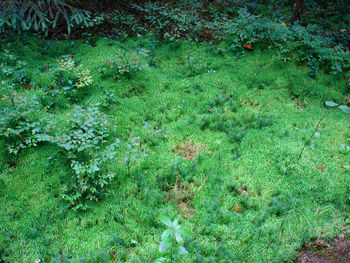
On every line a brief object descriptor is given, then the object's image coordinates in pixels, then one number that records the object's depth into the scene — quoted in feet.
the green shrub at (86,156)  9.54
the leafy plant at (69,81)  14.42
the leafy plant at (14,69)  14.87
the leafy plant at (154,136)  12.44
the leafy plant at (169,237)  5.93
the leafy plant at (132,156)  10.59
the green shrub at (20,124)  10.80
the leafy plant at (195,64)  18.12
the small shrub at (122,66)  16.46
